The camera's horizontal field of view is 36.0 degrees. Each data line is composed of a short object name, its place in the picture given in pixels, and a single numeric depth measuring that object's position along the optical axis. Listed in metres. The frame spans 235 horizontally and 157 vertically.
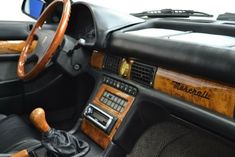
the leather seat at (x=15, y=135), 1.59
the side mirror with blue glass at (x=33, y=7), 2.44
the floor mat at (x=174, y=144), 1.44
